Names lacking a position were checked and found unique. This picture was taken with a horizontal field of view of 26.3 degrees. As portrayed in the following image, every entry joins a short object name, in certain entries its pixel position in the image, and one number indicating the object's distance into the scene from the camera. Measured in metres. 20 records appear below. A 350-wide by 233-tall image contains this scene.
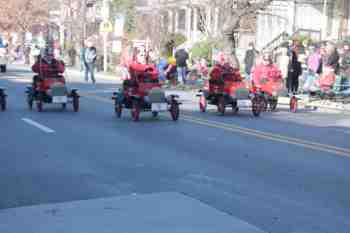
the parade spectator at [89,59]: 33.25
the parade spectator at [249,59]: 30.34
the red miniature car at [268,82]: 20.35
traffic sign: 41.50
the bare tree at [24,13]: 62.62
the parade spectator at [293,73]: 23.70
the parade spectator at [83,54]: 35.89
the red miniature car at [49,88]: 18.56
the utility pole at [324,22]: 41.34
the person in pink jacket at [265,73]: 20.41
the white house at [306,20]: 40.84
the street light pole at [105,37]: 42.91
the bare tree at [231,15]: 30.98
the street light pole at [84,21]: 50.02
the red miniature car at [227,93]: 18.53
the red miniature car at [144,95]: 16.75
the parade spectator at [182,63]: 31.97
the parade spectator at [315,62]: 25.56
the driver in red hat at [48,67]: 19.25
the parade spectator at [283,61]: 34.56
